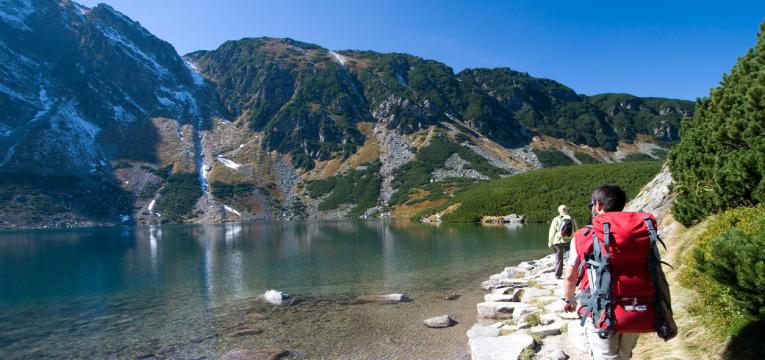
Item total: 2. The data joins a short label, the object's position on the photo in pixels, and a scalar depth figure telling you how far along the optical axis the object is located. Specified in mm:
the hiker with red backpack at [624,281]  5164
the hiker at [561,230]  18344
